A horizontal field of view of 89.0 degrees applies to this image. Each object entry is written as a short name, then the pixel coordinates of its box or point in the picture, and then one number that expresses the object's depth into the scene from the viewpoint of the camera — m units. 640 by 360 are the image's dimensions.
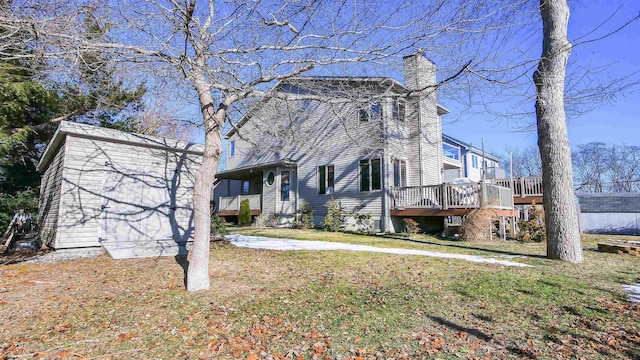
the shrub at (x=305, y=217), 16.14
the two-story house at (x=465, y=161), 21.53
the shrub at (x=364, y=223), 14.41
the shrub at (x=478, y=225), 11.45
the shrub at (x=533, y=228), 11.77
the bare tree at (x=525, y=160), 42.64
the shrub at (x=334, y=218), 14.92
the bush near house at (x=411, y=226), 13.80
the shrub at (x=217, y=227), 10.88
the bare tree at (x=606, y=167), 37.19
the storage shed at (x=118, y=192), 7.94
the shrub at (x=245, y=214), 18.91
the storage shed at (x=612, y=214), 20.20
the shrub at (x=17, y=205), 11.19
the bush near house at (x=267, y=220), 17.33
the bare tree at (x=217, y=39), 4.32
